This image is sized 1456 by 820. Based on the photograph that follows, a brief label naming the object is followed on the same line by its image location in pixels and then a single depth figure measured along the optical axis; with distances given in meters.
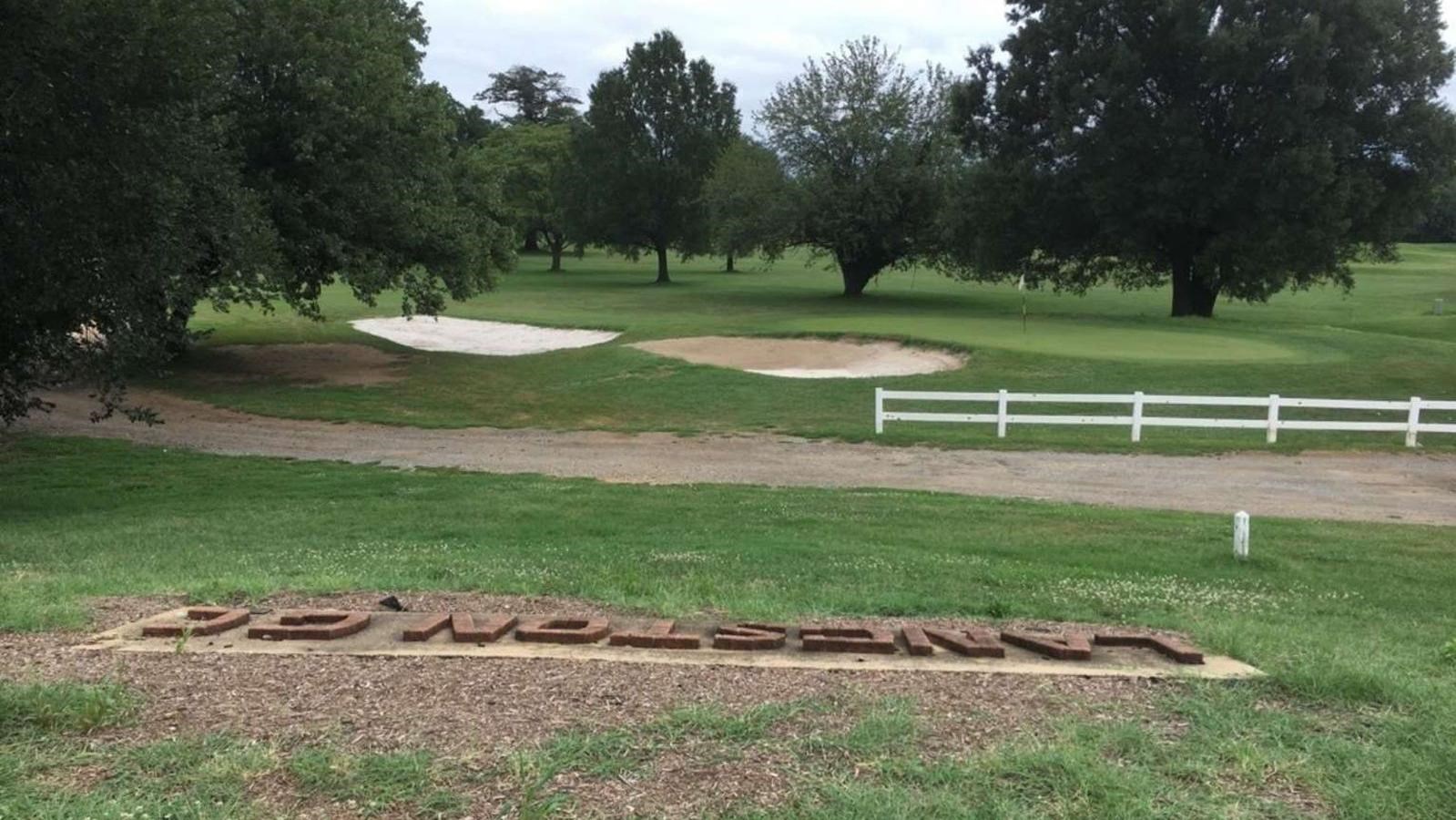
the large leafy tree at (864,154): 46.47
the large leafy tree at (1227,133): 32.62
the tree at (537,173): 72.31
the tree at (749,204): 47.51
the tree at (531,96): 111.56
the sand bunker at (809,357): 26.55
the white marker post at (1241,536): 9.70
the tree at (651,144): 62.75
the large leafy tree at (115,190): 11.77
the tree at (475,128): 91.72
